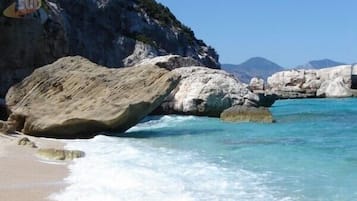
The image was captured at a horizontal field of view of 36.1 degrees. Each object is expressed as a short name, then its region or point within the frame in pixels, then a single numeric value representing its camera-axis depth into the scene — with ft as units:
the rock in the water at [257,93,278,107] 115.97
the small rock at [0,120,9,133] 51.35
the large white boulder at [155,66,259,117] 89.66
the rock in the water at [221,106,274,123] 78.59
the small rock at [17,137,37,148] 43.75
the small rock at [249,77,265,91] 239.99
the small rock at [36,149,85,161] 37.86
